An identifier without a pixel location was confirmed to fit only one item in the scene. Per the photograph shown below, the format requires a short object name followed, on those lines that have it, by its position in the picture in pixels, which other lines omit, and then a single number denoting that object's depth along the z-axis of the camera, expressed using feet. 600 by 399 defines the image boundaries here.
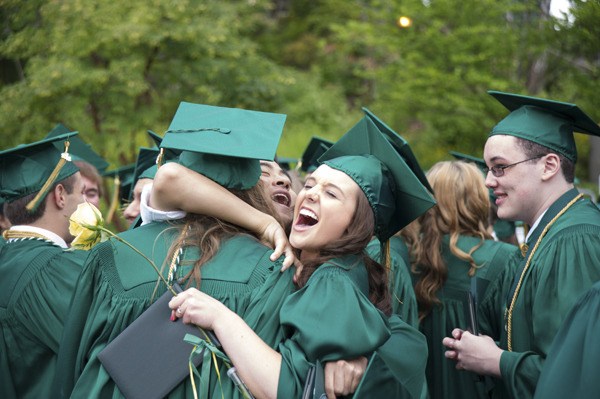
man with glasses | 9.80
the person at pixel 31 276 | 11.39
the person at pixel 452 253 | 15.37
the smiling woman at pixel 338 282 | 7.95
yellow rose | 8.84
